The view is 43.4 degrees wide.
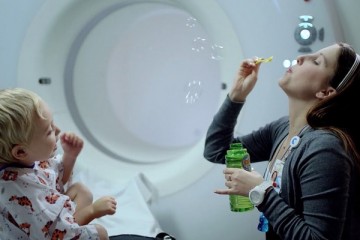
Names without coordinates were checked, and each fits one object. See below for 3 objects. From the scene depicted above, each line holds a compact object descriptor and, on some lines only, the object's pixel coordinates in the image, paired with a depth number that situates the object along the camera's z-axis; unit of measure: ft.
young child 3.02
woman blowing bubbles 2.83
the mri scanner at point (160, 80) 4.33
